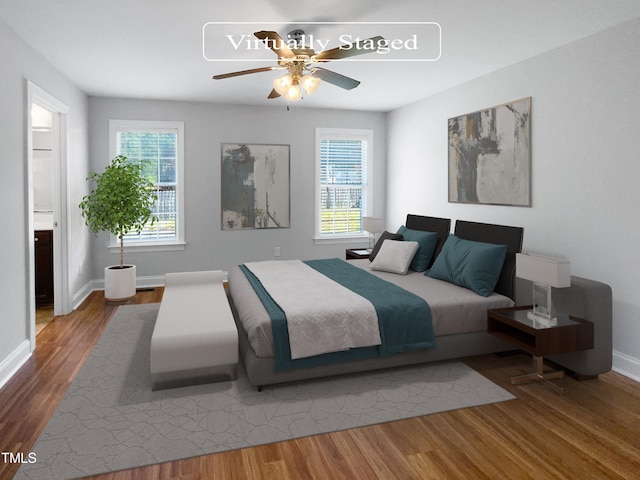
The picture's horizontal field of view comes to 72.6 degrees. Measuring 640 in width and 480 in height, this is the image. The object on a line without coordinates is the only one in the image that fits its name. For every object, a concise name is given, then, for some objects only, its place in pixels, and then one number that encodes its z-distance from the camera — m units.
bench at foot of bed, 2.77
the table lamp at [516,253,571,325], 2.74
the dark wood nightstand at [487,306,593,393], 2.83
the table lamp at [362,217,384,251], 5.75
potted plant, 5.05
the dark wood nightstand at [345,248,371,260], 5.64
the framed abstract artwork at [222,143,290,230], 6.18
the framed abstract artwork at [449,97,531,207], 4.12
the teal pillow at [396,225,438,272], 4.52
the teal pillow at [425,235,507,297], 3.60
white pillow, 4.40
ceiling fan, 2.80
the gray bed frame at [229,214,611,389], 2.84
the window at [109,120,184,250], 5.83
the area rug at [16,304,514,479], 2.21
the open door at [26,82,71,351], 3.61
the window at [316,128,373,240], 6.62
